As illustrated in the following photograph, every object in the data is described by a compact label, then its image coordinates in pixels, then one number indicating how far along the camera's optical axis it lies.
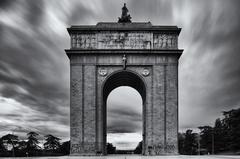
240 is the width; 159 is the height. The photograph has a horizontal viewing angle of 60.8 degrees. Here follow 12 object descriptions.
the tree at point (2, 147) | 50.87
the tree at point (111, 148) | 52.79
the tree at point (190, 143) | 57.85
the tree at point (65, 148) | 54.60
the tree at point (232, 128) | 38.47
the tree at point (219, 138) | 44.15
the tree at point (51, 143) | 63.38
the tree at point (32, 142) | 57.21
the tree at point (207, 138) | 48.96
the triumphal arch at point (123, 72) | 23.00
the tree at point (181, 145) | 58.35
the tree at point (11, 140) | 52.33
